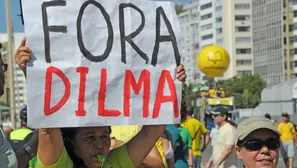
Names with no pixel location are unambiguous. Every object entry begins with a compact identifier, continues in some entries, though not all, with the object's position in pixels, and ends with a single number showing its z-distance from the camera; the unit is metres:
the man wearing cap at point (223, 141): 11.29
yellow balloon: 21.84
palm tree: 173.02
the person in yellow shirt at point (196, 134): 13.37
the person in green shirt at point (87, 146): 4.06
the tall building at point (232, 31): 143.38
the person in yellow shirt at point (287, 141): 18.81
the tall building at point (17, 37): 179.00
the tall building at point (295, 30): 118.25
